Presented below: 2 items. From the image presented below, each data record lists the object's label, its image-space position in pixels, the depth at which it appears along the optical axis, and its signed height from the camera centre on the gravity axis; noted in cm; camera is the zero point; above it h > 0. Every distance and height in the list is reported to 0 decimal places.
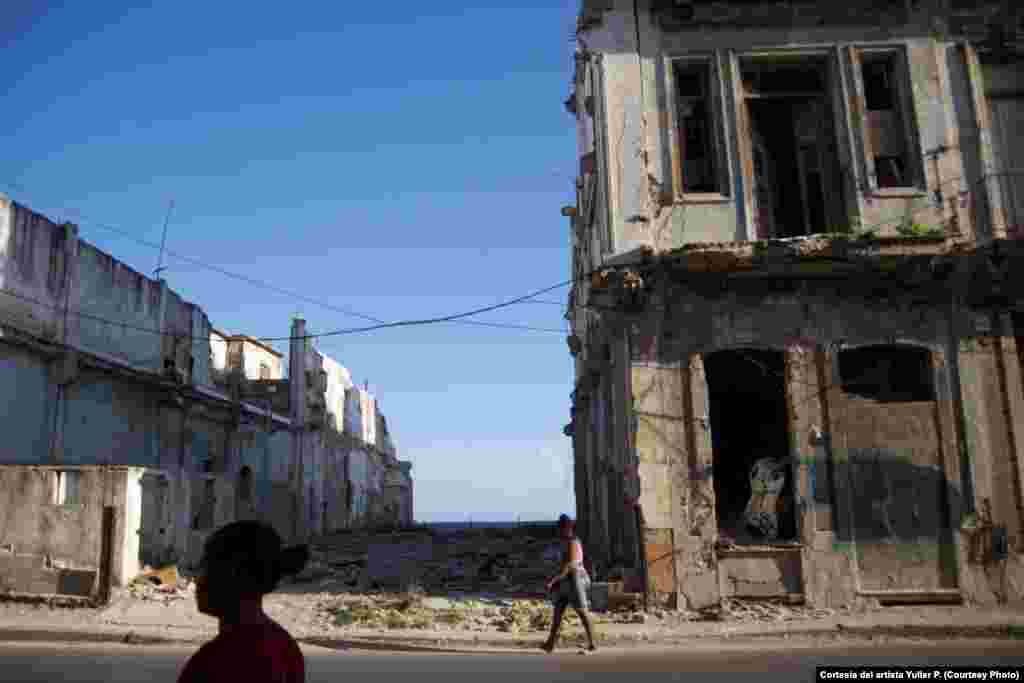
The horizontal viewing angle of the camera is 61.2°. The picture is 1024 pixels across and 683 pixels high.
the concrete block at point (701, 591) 1300 -132
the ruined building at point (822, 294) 1336 +327
